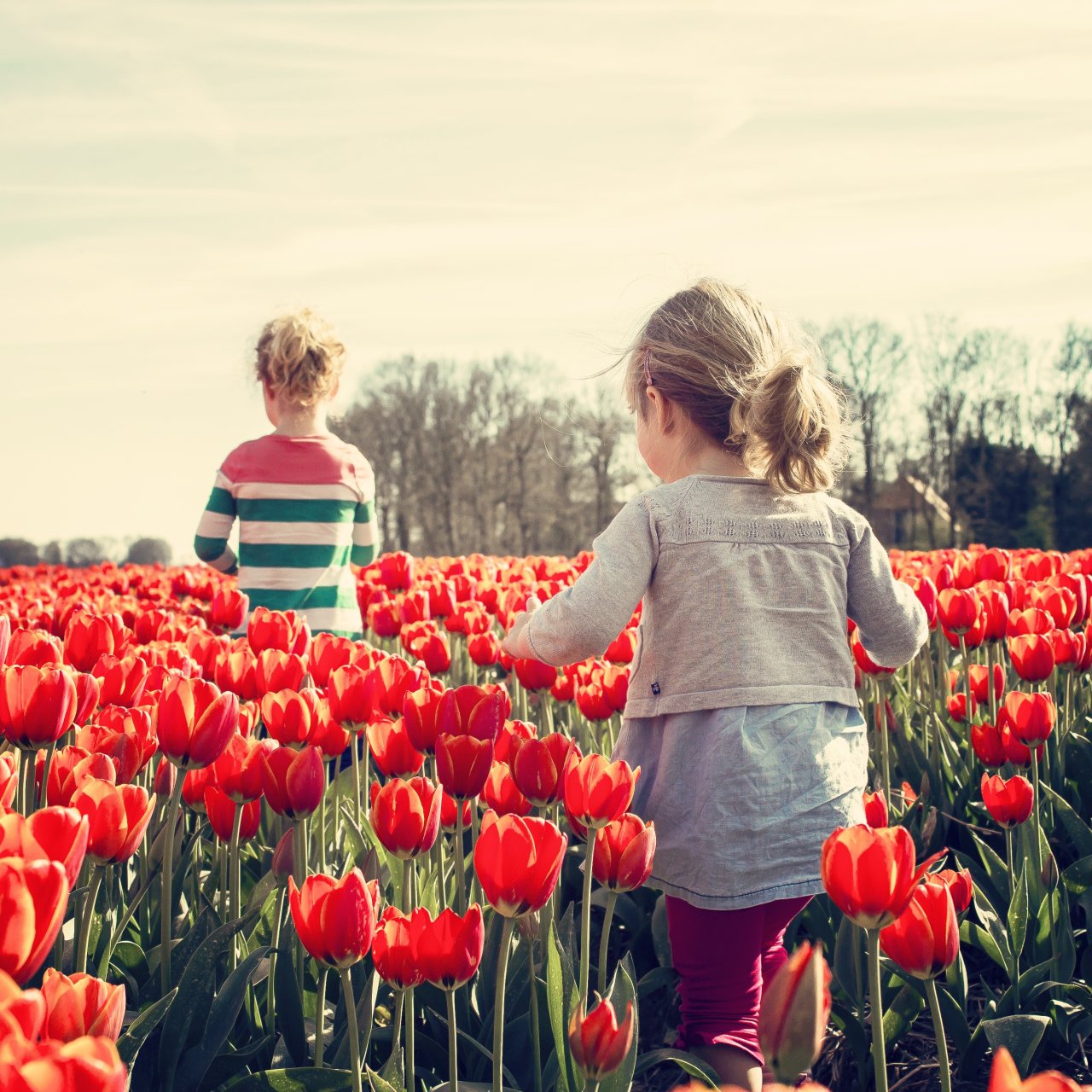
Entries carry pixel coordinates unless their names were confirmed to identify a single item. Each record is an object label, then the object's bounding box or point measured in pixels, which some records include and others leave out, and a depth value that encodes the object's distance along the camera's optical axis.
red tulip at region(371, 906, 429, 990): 1.77
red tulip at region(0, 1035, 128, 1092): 0.94
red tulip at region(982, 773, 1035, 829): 2.93
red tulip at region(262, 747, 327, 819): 2.30
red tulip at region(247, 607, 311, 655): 3.38
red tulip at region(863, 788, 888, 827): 2.76
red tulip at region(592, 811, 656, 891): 2.31
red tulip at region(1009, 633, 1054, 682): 3.77
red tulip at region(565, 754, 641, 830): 2.25
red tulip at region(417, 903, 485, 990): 1.73
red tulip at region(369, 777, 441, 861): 2.06
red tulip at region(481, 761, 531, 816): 2.41
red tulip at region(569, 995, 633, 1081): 1.65
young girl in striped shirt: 5.20
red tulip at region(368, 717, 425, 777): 2.52
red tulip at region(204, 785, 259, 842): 2.56
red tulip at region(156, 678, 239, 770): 2.34
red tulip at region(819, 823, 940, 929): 1.83
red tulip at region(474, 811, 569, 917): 1.82
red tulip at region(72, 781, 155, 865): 1.94
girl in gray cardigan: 2.78
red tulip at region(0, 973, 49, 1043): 1.00
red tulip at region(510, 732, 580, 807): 2.38
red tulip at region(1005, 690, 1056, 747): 3.27
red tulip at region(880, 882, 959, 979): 1.98
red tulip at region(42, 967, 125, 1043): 1.34
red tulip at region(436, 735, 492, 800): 2.30
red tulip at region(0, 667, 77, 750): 2.30
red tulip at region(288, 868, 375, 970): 1.74
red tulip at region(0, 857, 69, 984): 1.22
